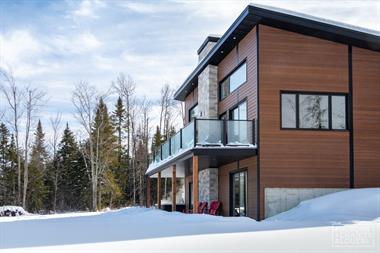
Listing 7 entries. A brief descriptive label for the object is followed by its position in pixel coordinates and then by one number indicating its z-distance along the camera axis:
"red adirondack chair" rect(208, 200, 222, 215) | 19.86
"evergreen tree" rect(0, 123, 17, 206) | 40.88
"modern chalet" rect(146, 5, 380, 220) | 15.98
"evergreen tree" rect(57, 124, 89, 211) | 44.34
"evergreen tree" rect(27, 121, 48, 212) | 42.62
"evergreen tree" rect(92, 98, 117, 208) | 39.69
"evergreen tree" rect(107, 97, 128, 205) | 42.75
